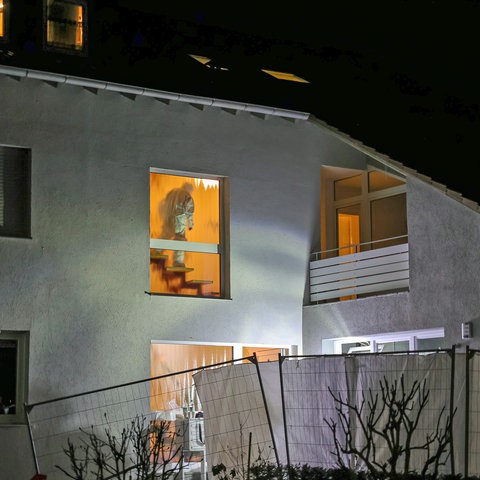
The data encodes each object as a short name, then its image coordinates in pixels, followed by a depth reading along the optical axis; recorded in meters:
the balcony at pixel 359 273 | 17.34
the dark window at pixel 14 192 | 16.47
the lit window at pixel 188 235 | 17.80
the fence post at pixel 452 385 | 11.70
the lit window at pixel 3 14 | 16.83
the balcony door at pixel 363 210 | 19.95
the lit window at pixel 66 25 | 17.27
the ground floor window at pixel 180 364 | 17.50
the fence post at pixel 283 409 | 13.19
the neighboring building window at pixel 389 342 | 16.70
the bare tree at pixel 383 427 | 12.61
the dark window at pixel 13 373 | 16.09
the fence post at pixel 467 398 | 12.24
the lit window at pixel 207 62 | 19.00
